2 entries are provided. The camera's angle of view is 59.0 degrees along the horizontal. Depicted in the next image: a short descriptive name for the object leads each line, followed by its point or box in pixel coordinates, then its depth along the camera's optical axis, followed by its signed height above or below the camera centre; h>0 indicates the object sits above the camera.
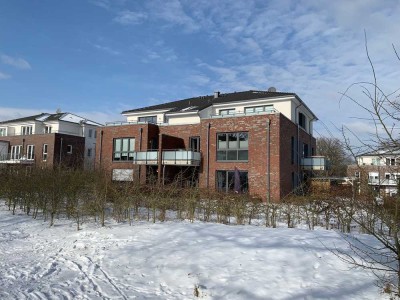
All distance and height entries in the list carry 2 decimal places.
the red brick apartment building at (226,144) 22.41 +2.29
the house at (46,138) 39.03 +3.89
